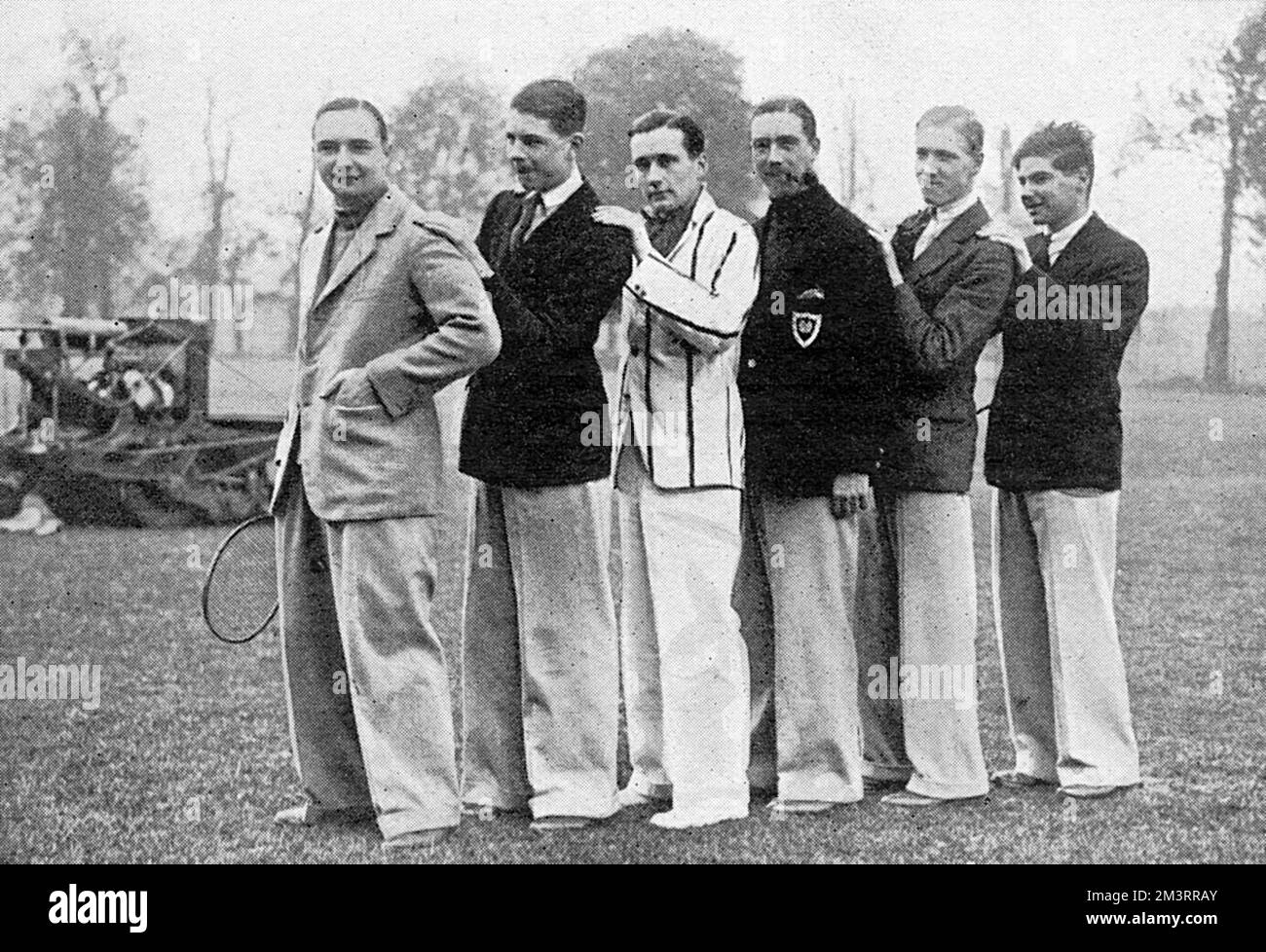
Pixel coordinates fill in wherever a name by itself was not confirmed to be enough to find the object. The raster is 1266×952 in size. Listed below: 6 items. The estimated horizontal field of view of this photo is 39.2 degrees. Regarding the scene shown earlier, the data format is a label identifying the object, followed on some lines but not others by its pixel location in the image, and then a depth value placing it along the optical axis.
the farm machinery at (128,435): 11.10
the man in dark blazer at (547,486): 4.88
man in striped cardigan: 4.92
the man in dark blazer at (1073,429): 5.26
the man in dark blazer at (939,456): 5.14
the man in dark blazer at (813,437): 5.09
